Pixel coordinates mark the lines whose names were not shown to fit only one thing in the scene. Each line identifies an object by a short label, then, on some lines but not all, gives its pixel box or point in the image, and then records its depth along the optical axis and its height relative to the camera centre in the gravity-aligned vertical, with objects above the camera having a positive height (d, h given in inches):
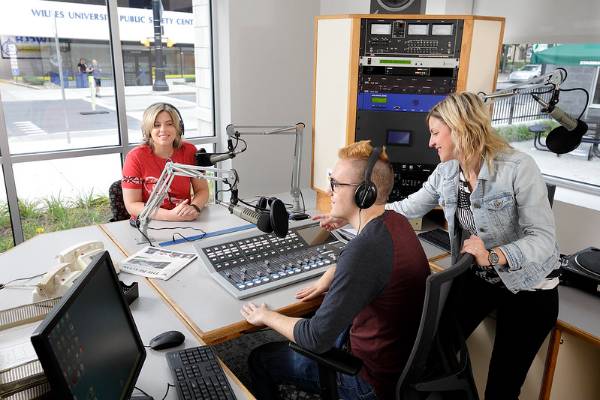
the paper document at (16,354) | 42.9 -26.0
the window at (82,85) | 124.7 -4.9
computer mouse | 53.6 -29.6
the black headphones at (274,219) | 56.8 -17.2
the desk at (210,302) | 58.2 -29.7
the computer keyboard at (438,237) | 87.0 -29.4
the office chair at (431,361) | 47.7 -31.4
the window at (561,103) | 106.5 -7.2
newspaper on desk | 71.6 -29.1
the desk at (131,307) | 49.3 -30.0
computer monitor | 31.0 -20.2
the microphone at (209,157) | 76.7 -13.5
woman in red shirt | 95.5 -19.6
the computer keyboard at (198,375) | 47.2 -30.2
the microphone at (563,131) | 69.5 -7.7
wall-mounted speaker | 99.8 +13.8
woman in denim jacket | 63.4 -20.7
